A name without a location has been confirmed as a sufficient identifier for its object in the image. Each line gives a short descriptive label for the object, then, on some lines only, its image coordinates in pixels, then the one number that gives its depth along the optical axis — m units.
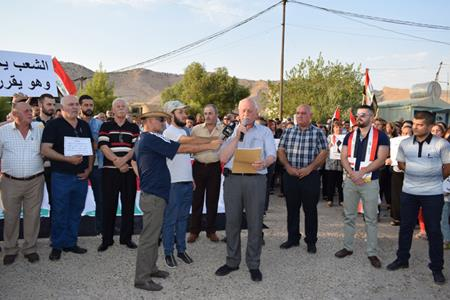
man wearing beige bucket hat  4.34
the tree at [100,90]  48.91
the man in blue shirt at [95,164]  6.34
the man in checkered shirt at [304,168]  5.89
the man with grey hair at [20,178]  5.21
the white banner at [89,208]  7.39
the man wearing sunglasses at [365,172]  5.45
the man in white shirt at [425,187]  4.98
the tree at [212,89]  57.56
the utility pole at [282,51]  23.58
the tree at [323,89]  38.50
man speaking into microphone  4.72
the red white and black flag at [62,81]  8.62
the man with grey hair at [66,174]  5.37
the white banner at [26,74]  7.61
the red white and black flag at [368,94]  11.24
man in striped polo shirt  5.71
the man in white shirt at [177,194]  5.23
